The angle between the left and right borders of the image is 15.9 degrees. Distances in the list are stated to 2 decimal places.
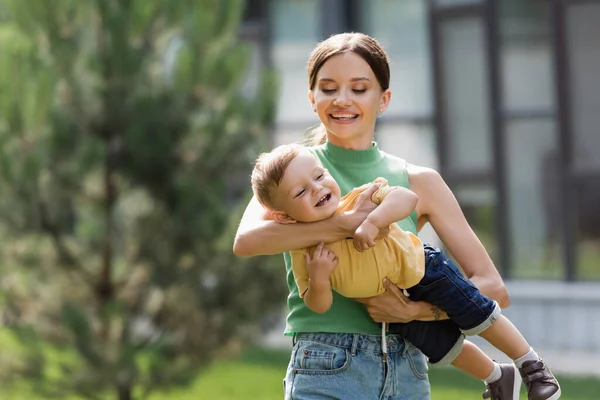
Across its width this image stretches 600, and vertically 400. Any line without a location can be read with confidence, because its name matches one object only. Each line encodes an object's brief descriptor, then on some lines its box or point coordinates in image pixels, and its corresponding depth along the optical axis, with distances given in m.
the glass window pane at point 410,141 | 17.45
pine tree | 11.19
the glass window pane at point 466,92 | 16.81
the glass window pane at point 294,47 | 18.41
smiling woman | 4.92
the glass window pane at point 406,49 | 17.42
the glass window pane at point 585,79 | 15.73
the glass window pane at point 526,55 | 16.17
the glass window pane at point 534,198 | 16.21
